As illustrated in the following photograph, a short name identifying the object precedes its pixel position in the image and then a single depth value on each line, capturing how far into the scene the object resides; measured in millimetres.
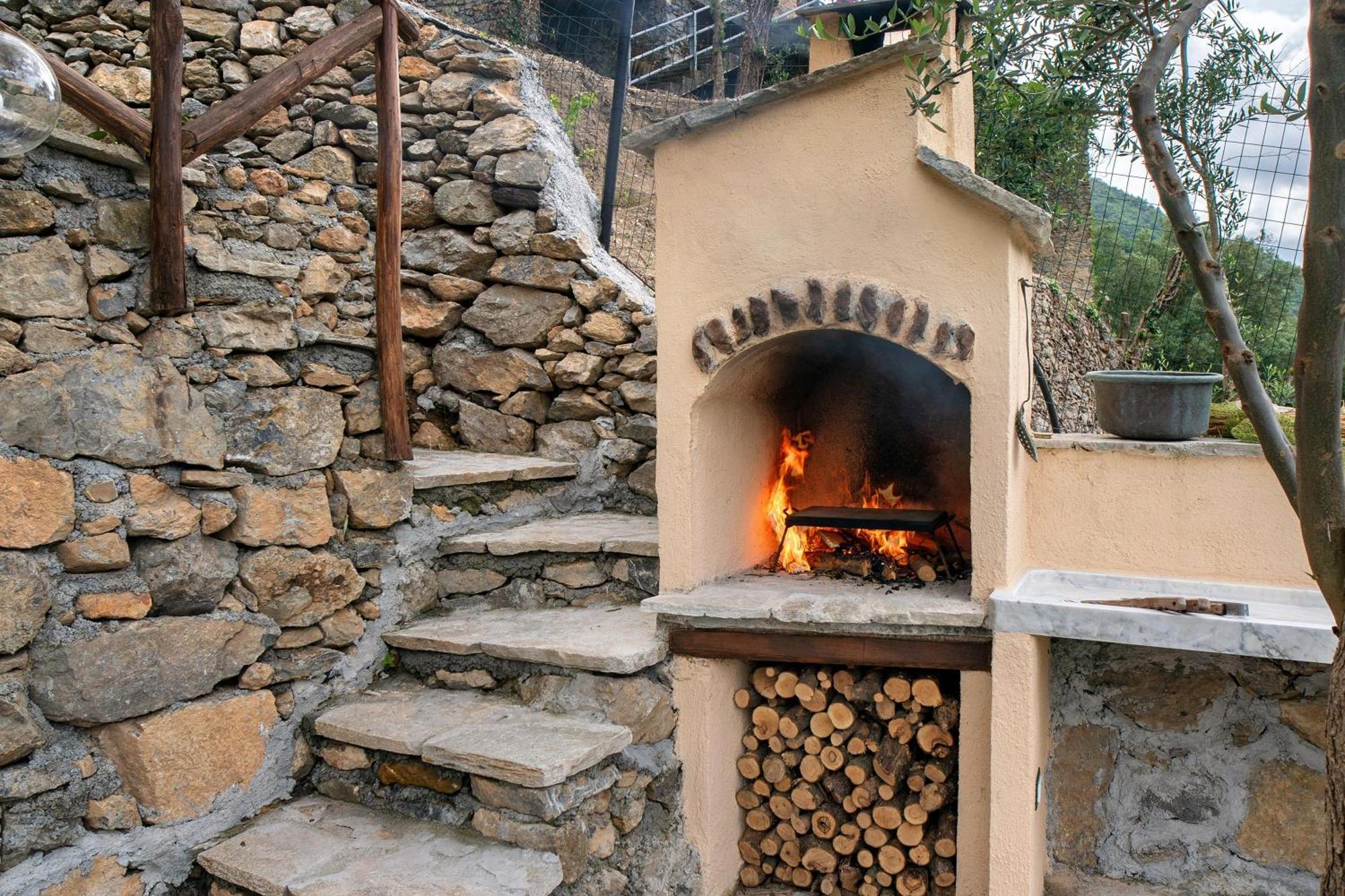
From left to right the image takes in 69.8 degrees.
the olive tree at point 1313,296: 1212
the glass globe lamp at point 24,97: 2127
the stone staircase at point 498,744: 2949
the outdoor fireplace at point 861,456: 4020
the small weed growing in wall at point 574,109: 6805
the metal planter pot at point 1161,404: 3588
